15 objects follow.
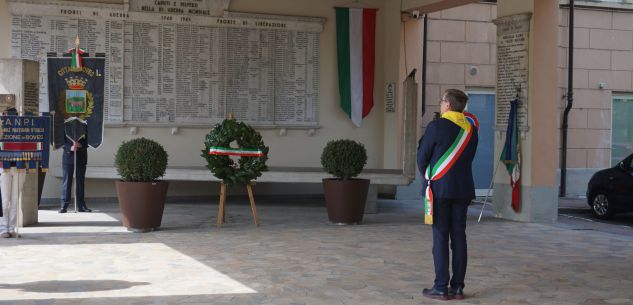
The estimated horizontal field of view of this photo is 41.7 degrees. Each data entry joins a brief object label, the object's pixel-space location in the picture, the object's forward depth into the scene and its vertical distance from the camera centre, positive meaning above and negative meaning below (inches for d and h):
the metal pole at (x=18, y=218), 384.8 -43.8
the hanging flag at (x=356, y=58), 604.7 +53.3
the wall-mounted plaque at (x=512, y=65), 482.3 +40.8
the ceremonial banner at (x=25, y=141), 380.5 -6.7
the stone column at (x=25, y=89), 413.4 +18.7
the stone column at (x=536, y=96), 477.4 +21.8
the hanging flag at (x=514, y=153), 486.6 -11.7
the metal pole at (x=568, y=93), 673.0 +33.3
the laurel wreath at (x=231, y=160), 426.6 -14.3
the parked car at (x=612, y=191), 536.4 -36.9
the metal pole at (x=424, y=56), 641.0 +58.9
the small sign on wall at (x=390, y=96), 615.2 +26.5
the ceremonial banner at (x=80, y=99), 478.6 +16.5
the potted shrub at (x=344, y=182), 443.8 -27.5
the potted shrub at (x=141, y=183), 402.3 -26.7
